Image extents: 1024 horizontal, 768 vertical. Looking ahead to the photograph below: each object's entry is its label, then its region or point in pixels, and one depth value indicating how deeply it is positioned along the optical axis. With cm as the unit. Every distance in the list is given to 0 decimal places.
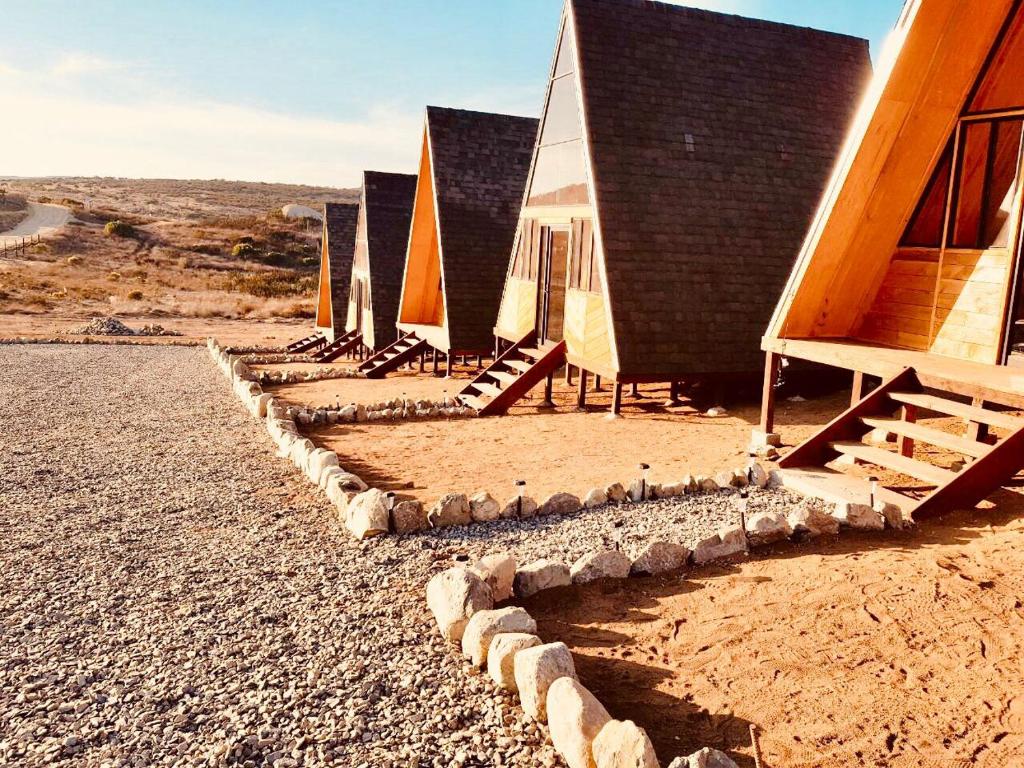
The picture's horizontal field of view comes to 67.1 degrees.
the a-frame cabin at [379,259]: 2219
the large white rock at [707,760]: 331
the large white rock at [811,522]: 636
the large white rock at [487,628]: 457
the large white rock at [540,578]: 555
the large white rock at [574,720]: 360
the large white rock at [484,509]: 724
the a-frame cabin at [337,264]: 2784
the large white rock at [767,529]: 621
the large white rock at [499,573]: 538
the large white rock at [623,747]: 334
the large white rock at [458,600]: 489
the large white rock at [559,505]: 743
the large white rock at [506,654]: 430
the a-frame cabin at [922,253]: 765
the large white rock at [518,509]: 734
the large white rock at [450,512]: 711
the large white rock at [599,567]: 571
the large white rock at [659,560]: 579
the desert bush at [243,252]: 5691
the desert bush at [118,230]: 5906
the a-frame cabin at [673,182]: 1207
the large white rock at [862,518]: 651
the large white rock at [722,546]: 597
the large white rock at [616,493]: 772
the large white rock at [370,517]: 685
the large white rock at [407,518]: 691
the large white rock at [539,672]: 402
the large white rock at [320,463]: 884
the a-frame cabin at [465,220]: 1780
